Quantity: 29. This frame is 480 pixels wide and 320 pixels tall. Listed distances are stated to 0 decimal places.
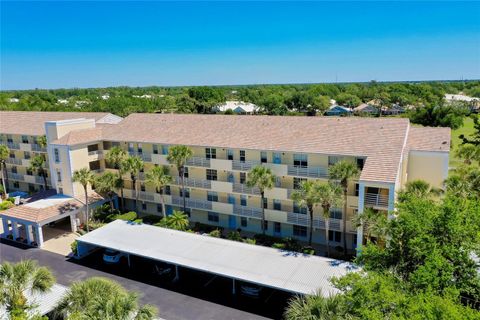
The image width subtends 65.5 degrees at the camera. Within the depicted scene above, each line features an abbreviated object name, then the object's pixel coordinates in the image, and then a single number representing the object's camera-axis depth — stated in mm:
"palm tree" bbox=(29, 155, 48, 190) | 50438
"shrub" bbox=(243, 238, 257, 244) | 35531
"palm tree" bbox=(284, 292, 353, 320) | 18703
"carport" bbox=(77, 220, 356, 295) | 27266
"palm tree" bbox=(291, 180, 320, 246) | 31406
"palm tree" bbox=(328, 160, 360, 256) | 31766
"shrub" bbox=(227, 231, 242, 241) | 36666
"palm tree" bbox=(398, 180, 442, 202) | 29141
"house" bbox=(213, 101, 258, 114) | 131500
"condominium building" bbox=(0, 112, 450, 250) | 34250
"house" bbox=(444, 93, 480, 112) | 132000
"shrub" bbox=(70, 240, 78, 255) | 37112
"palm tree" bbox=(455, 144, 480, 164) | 43500
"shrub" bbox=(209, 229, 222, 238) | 37875
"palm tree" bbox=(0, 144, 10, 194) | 52594
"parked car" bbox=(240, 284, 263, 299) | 29750
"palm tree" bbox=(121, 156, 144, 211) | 41531
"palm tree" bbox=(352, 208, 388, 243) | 26562
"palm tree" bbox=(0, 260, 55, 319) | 20219
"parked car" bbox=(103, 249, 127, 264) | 35719
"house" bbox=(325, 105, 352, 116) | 133962
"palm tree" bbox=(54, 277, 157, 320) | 17875
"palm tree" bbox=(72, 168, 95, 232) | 40094
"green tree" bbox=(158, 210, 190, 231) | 37969
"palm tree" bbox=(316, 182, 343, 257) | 31156
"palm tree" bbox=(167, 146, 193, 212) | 39312
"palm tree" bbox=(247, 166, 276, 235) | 34938
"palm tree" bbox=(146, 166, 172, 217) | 39406
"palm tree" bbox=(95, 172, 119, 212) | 42375
